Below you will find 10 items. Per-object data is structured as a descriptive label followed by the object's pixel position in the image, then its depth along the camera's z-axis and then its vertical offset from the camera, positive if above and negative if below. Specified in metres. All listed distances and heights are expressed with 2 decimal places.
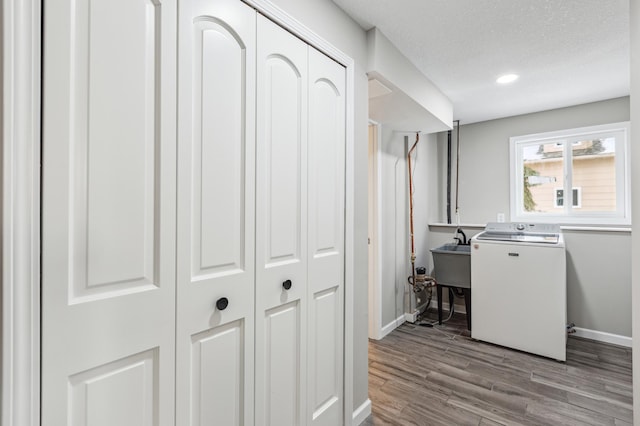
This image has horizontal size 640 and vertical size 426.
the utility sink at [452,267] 3.02 -0.56
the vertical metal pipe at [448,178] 3.86 +0.45
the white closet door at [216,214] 0.96 +0.00
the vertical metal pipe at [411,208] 3.34 +0.06
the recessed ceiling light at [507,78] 2.38 +1.08
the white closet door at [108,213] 0.72 +0.00
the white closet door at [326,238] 1.44 -0.12
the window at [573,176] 2.91 +0.39
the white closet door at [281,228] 1.20 -0.06
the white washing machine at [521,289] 2.44 -0.66
